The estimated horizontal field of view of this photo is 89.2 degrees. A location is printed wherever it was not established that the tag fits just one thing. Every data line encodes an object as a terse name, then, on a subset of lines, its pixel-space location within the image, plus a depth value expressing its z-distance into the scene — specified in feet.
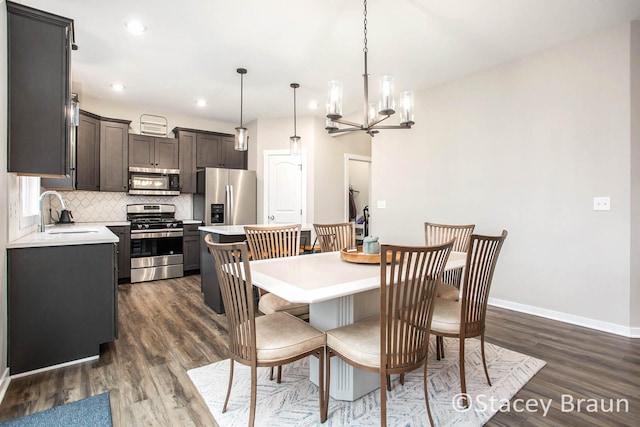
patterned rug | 5.56
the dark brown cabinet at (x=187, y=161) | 17.79
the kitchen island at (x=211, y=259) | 10.54
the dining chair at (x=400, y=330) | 4.65
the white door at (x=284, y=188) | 18.53
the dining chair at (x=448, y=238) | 7.99
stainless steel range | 15.56
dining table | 4.87
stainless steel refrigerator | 17.28
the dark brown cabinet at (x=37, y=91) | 6.83
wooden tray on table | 6.56
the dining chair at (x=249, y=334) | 4.93
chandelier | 7.15
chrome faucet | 9.64
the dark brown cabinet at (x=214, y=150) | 18.02
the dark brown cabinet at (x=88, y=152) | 14.65
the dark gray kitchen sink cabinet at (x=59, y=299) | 6.85
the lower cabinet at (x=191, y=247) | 16.86
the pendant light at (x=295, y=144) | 13.56
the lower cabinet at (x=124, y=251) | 15.12
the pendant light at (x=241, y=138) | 11.56
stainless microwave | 16.60
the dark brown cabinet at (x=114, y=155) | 15.64
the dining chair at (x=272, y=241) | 8.45
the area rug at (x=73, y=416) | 5.40
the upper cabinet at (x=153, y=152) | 16.52
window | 8.61
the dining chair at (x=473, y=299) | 5.93
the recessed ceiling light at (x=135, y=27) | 9.18
